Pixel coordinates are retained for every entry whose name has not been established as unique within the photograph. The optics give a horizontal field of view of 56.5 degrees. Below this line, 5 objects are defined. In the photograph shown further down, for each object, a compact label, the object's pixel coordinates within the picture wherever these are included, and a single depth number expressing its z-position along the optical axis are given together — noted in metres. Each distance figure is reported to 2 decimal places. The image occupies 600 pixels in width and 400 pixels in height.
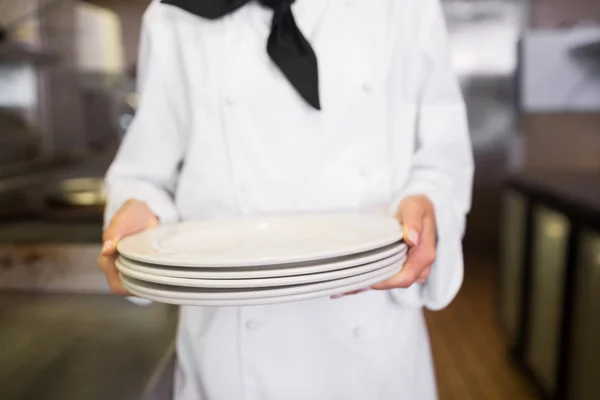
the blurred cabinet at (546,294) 1.85
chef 0.71
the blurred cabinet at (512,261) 2.26
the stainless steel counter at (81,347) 0.80
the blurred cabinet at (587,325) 1.56
